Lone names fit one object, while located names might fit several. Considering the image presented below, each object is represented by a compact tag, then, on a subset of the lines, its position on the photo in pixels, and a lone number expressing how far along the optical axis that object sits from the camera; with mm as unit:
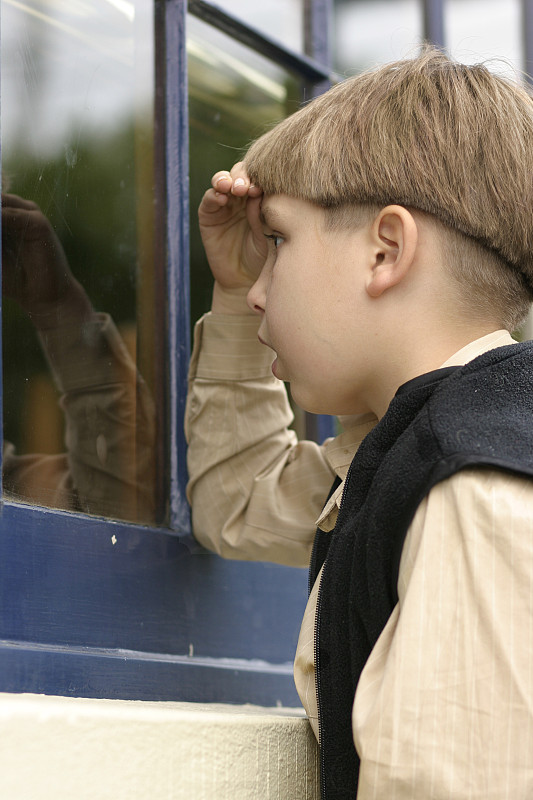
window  1891
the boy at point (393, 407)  1732
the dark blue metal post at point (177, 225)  2065
